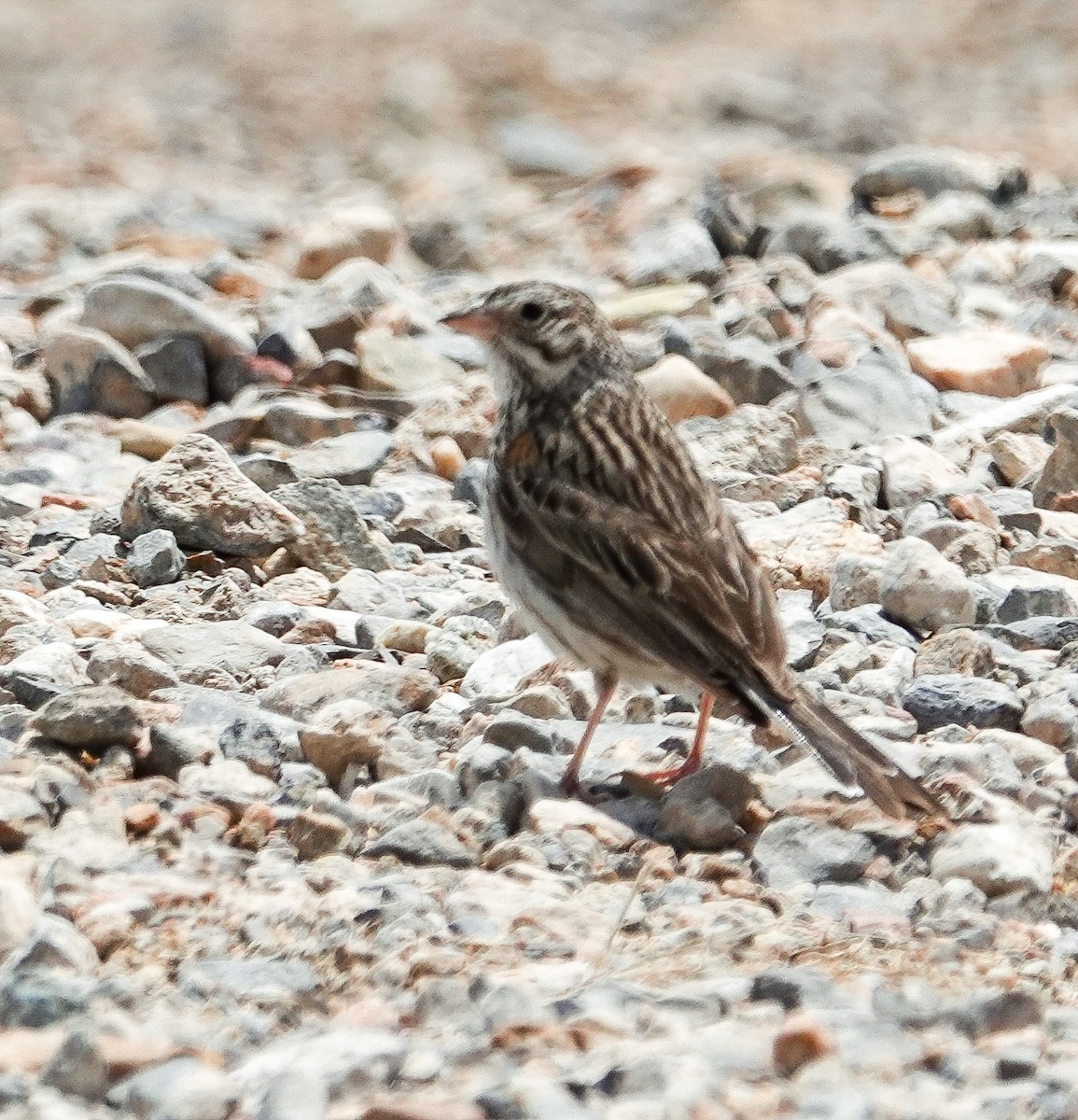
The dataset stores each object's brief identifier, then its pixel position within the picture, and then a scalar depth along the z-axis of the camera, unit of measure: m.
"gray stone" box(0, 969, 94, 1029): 7.46
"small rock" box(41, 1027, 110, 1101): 6.97
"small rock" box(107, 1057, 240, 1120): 6.86
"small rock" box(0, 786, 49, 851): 9.08
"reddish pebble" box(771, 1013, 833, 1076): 7.20
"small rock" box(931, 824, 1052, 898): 9.17
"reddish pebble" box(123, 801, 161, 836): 9.32
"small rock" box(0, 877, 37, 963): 8.03
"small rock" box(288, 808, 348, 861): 9.37
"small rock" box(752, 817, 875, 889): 9.50
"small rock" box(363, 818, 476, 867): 9.35
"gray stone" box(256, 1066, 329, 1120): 6.84
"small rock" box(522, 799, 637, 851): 9.79
